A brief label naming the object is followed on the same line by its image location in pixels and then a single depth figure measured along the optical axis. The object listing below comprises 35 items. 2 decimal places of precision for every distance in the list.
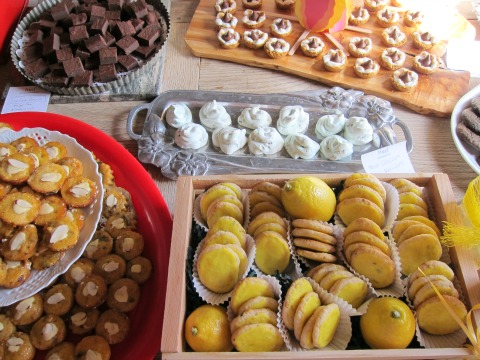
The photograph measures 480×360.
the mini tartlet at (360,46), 1.58
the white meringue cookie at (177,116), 1.39
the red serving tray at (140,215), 0.95
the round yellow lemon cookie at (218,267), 0.72
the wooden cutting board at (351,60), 1.49
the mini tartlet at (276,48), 1.59
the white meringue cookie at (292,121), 1.37
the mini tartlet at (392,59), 1.55
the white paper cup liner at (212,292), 0.74
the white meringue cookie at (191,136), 1.34
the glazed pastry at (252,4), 1.78
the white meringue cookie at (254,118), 1.38
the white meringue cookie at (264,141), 1.32
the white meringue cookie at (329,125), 1.36
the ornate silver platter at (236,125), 1.30
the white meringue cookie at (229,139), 1.32
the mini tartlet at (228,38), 1.64
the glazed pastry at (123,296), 0.96
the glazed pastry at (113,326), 0.93
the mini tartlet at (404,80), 1.49
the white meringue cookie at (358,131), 1.33
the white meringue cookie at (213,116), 1.38
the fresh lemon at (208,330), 0.68
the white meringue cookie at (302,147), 1.31
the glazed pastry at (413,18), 1.68
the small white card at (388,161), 1.21
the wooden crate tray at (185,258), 0.64
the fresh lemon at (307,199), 0.78
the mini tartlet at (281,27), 1.66
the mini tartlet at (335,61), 1.55
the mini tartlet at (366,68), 1.53
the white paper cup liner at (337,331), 0.68
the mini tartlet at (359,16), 1.69
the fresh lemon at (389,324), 0.66
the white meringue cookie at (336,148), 1.30
